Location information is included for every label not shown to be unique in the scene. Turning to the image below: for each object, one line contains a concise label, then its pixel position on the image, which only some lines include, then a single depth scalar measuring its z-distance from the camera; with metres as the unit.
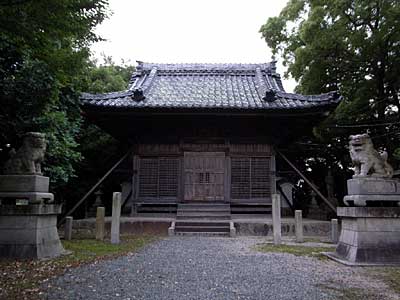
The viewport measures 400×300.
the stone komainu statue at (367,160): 6.99
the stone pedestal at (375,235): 6.49
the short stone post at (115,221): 9.41
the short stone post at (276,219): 9.41
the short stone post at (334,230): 9.98
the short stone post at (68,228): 10.24
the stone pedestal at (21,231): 6.79
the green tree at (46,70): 4.02
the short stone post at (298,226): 9.88
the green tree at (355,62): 13.95
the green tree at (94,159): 17.36
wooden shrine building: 13.55
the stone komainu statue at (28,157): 7.13
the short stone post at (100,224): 10.04
